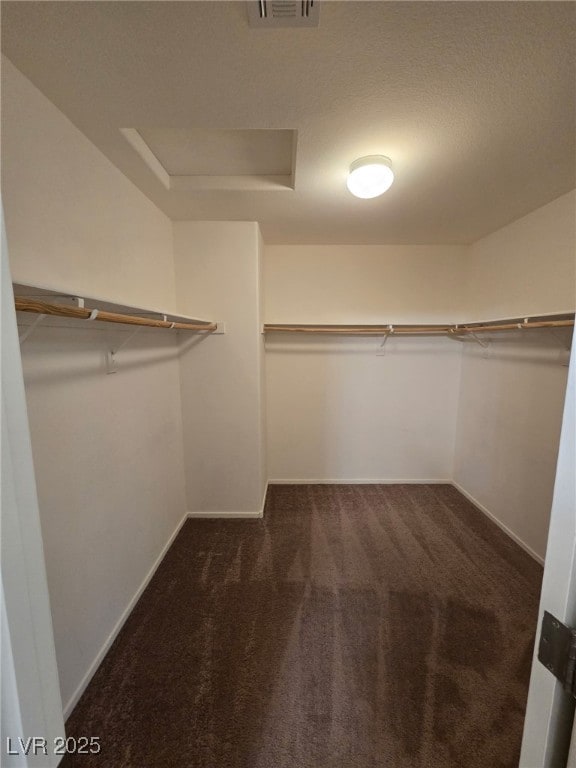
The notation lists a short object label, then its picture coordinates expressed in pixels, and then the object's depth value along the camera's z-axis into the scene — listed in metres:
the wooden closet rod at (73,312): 0.79
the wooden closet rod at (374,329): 2.71
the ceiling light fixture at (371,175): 1.48
